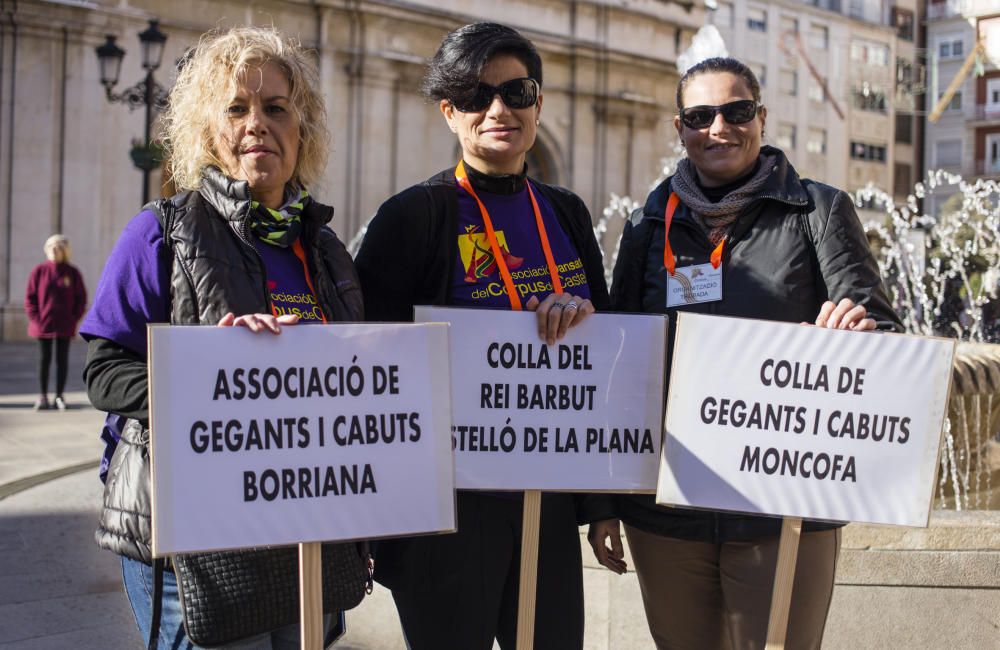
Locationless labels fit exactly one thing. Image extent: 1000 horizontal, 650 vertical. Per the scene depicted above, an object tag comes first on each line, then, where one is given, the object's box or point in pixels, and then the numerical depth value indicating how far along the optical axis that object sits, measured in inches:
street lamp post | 494.9
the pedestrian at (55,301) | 422.3
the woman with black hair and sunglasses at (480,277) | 99.6
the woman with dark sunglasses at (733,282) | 100.3
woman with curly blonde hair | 84.1
